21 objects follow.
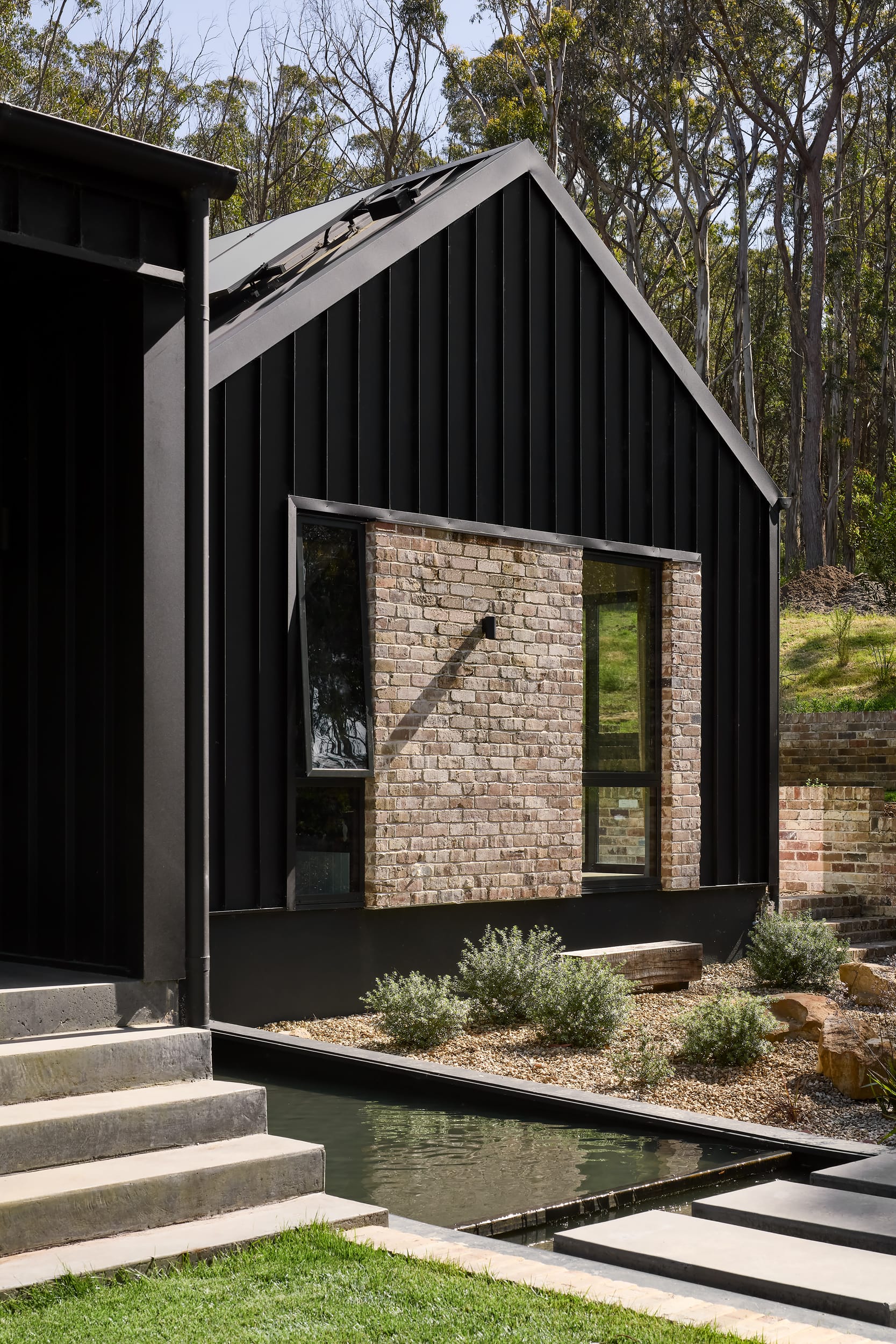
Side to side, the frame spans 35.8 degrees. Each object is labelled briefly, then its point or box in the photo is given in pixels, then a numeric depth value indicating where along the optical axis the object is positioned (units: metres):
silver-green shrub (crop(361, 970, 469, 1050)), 6.97
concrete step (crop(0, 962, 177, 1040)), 4.35
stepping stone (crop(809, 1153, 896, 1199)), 4.48
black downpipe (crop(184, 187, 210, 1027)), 4.75
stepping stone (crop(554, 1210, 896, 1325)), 3.45
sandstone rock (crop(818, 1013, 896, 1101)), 6.04
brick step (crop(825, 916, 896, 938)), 11.70
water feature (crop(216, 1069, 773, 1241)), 4.66
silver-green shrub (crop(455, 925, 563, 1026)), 7.70
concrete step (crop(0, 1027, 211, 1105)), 4.17
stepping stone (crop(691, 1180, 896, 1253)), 3.97
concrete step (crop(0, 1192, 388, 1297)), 3.49
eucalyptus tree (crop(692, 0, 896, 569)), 24.64
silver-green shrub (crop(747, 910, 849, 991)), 9.34
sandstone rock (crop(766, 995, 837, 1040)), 7.21
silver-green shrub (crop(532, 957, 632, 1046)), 7.12
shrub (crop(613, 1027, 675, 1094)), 6.22
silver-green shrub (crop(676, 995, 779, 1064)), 6.59
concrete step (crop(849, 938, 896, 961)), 11.03
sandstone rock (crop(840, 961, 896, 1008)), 8.23
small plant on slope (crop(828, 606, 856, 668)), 20.23
